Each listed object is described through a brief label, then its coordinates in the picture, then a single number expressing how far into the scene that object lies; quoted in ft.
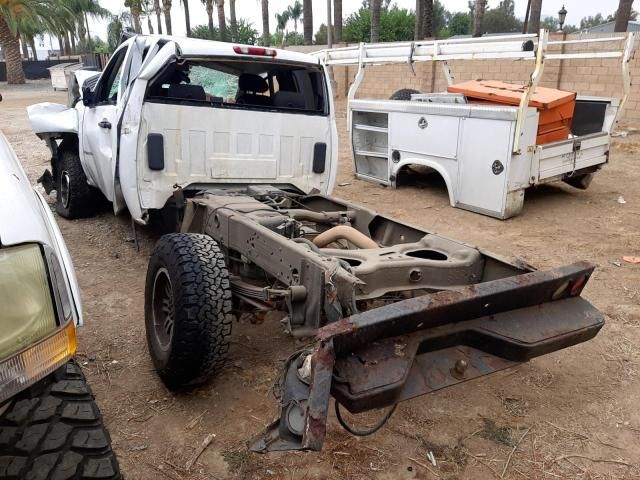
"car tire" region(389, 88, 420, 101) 30.30
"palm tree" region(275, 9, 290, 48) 240.53
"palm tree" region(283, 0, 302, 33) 232.71
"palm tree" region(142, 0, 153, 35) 159.02
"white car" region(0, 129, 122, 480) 5.35
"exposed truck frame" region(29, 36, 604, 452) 7.55
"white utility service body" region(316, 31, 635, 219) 20.20
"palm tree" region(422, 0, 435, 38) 61.36
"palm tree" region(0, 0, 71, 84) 97.14
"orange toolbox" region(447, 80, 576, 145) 21.61
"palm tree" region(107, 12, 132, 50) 174.50
